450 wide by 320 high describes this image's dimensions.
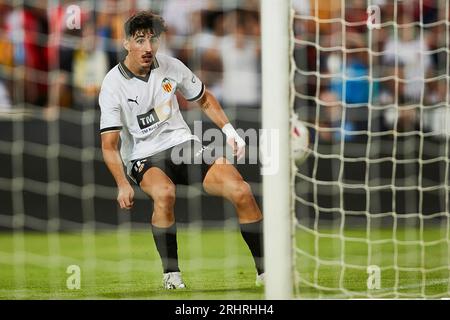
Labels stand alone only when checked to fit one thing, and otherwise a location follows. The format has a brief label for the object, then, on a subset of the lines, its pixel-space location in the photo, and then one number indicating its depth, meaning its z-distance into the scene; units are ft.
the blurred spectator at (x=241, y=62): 39.83
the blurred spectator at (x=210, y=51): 39.34
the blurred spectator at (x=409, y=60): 42.78
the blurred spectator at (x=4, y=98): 40.16
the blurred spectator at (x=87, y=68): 37.99
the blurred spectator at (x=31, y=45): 40.50
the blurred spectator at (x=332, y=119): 42.55
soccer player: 27.50
